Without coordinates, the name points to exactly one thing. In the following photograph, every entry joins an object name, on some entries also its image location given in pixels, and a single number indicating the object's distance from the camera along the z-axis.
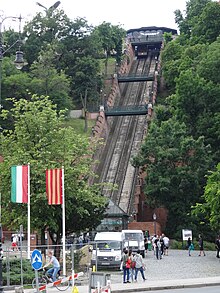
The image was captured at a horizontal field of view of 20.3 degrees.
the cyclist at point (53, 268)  26.78
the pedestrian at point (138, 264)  29.37
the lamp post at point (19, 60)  26.34
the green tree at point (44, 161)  36.81
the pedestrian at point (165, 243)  48.20
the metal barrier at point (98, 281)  21.17
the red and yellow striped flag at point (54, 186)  30.75
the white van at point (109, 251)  34.88
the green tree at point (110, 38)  108.50
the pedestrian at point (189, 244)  46.44
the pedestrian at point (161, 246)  44.77
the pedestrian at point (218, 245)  44.03
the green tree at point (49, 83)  76.75
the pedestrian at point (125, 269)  28.80
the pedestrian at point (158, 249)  43.17
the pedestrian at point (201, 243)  46.69
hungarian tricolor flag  29.80
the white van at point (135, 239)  43.22
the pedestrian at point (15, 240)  41.74
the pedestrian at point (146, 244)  49.56
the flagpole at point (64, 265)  28.58
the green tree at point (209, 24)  94.62
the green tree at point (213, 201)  42.19
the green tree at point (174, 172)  60.66
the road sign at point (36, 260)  21.53
